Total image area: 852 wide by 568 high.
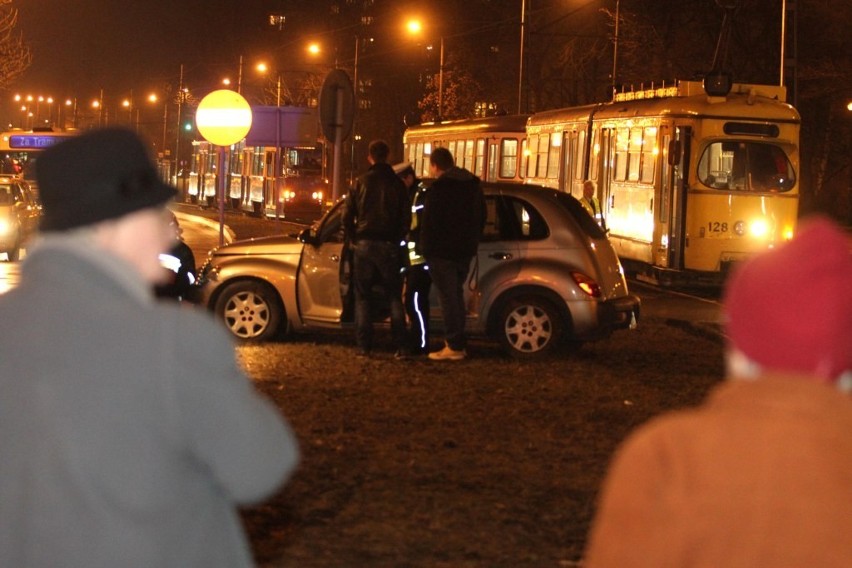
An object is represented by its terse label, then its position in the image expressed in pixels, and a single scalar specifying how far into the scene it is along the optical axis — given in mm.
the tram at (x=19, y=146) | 51875
